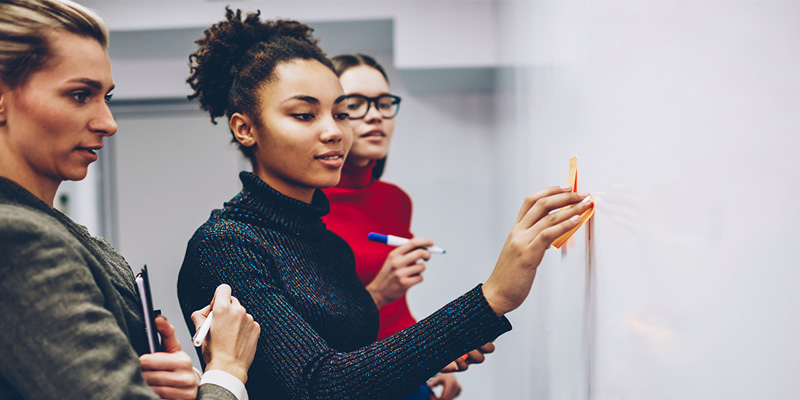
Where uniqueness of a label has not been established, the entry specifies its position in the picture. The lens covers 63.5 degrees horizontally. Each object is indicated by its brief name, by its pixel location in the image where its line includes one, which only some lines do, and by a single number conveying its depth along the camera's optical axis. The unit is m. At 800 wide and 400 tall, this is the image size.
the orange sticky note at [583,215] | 0.89
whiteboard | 0.46
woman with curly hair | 0.81
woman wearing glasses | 1.41
